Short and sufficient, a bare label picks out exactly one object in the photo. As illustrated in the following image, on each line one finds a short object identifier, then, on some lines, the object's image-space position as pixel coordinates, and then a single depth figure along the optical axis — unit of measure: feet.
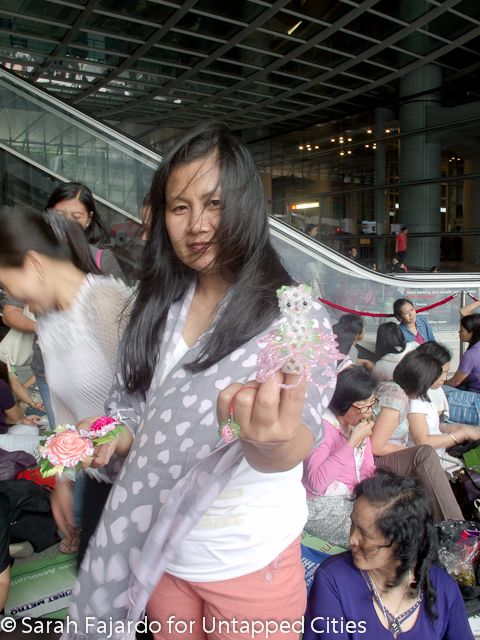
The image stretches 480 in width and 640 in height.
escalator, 24.22
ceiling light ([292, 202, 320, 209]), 76.02
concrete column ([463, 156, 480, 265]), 56.59
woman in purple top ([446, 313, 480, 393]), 16.70
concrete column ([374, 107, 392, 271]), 64.18
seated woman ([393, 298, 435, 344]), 20.34
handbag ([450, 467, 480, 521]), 10.41
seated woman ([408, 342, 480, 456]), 12.25
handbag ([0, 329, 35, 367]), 11.95
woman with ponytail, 4.98
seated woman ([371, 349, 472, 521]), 10.04
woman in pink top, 9.03
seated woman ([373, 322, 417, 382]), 18.80
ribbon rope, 23.72
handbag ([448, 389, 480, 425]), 15.61
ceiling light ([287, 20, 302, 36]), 51.15
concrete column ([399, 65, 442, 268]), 57.47
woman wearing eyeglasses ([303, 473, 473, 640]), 5.57
